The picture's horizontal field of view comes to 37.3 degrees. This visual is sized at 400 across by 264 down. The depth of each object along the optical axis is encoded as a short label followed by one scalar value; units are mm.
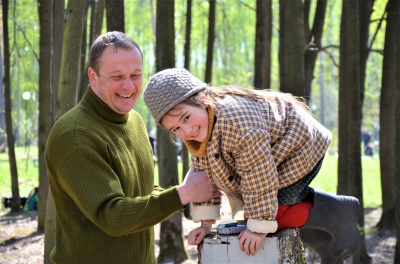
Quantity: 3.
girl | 3033
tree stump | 3055
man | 2924
